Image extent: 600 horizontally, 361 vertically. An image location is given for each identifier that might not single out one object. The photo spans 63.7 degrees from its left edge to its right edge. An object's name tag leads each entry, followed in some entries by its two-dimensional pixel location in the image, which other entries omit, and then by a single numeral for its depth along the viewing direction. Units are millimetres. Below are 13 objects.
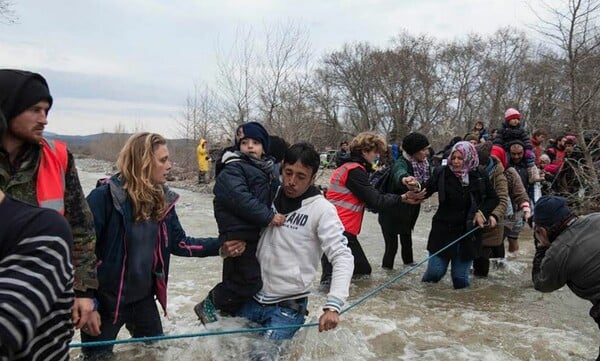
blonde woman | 2809
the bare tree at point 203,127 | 27103
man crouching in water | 2961
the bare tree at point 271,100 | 22250
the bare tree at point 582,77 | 7559
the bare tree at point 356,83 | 45250
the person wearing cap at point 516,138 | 7195
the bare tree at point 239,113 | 22812
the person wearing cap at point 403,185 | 6035
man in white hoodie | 2973
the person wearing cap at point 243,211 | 3049
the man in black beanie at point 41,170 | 1927
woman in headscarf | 5266
